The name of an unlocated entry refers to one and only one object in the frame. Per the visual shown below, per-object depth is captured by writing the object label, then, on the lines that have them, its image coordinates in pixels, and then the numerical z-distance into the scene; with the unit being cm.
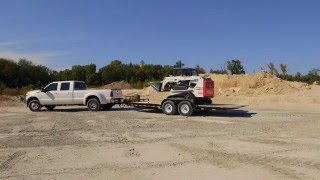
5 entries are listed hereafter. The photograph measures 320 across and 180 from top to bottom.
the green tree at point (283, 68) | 3461
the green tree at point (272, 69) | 3385
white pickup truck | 1475
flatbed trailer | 1252
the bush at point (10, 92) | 2794
